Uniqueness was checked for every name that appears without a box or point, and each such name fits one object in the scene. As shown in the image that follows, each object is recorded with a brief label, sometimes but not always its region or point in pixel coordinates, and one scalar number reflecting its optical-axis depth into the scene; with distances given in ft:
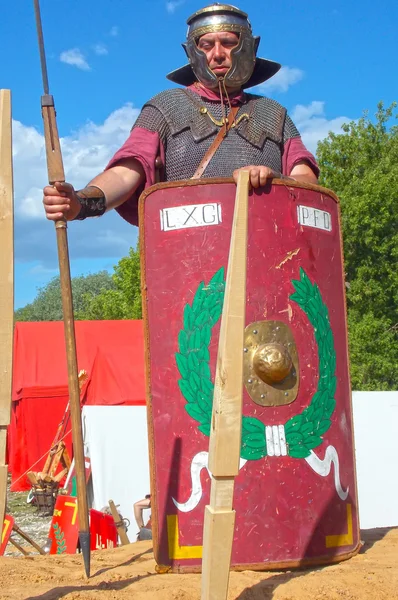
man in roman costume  11.44
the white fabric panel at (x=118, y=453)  28.32
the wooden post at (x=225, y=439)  6.57
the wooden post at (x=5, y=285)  7.16
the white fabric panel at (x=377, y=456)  26.14
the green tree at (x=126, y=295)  98.27
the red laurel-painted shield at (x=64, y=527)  20.29
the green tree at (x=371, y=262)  66.64
